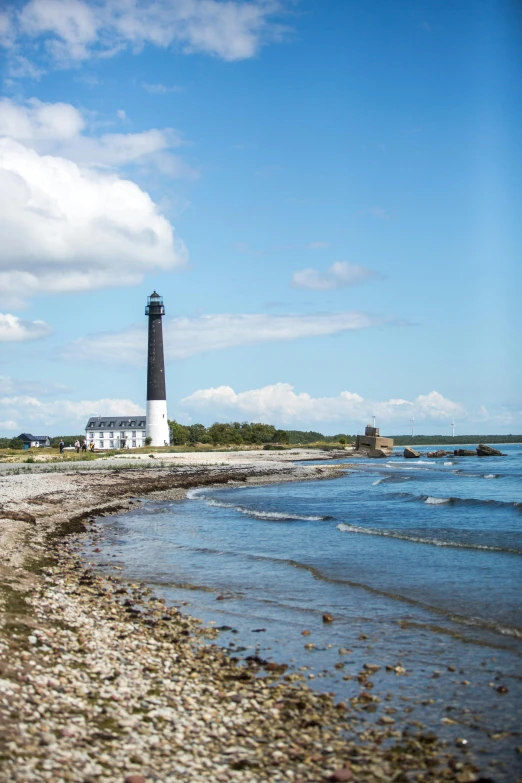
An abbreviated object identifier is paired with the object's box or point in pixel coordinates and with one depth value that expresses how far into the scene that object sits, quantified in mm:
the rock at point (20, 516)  23188
